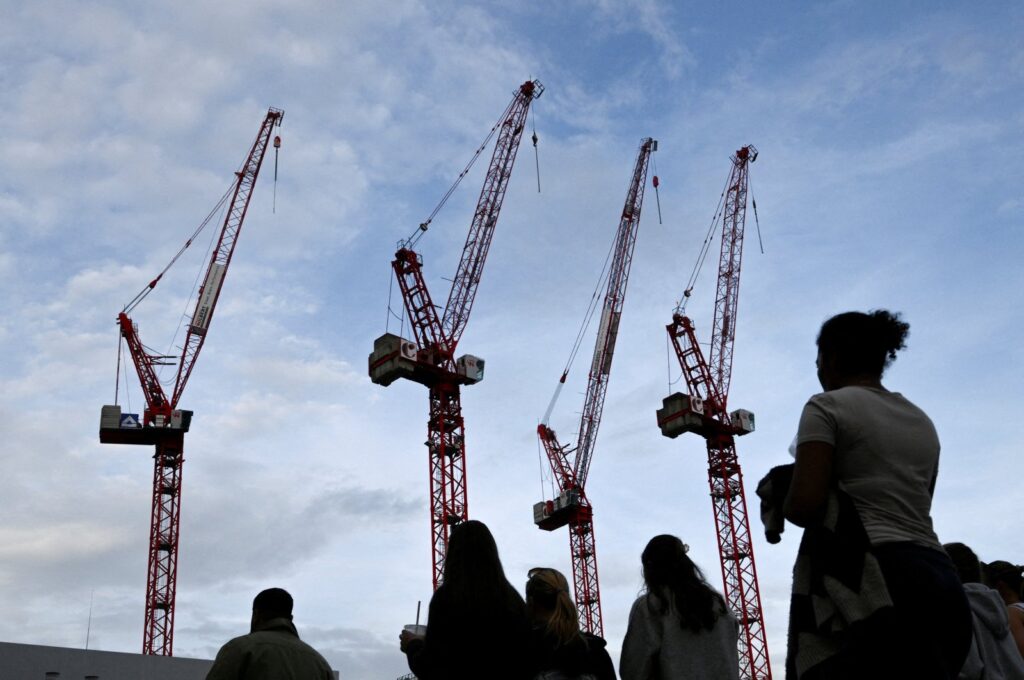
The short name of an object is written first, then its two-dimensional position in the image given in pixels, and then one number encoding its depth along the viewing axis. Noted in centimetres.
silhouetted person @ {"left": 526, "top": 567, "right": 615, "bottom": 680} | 496
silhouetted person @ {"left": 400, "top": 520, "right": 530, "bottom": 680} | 449
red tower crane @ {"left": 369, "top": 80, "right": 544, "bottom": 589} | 6353
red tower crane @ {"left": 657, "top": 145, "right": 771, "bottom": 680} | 7975
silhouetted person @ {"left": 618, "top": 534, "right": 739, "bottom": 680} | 505
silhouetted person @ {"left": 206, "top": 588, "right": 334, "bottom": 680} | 588
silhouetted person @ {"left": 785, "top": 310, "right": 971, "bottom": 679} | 320
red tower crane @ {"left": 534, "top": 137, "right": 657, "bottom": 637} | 8956
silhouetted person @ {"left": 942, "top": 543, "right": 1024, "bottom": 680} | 380
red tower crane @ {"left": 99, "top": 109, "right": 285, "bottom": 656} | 6812
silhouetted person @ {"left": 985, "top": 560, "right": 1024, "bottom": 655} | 572
